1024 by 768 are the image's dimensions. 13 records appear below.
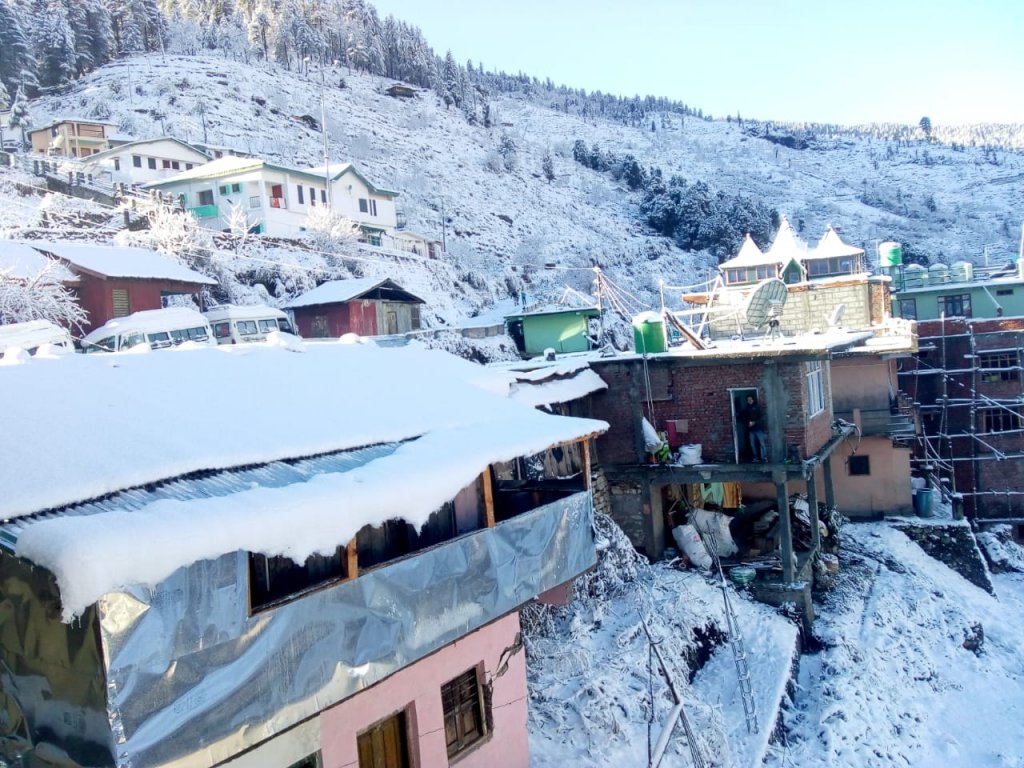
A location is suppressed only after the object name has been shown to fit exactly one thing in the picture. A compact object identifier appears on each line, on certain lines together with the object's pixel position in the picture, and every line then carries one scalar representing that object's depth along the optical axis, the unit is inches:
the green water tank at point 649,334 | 714.8
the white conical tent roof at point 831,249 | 1310.3
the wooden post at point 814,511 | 690.8
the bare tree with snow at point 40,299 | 968.3
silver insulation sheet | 195.5
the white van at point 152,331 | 979.3
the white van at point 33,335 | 830.5
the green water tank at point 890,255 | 1350.9
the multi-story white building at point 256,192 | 1651.1
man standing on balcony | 685.9
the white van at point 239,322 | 1125.7
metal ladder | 486.8
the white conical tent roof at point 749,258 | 1364.4
